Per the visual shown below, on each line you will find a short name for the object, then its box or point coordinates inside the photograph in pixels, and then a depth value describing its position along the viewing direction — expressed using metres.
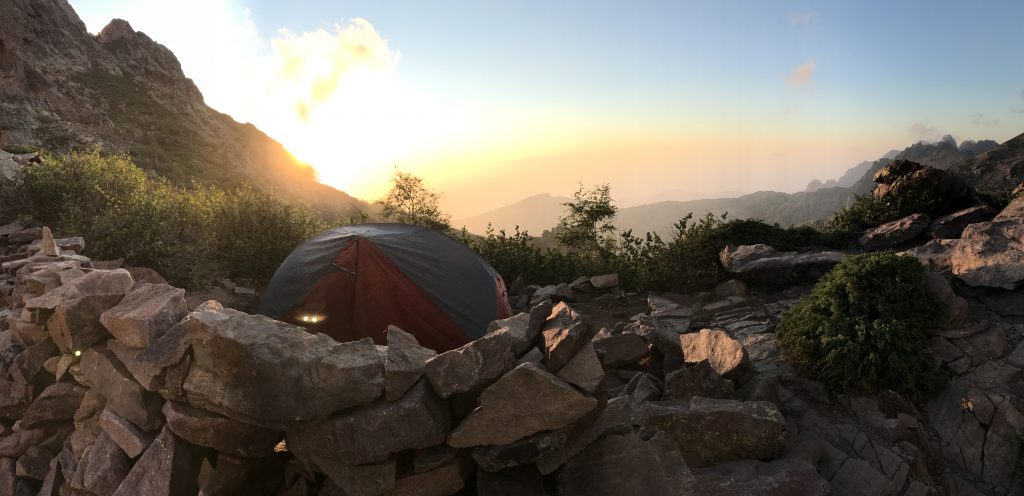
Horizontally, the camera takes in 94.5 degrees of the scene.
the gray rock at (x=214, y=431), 4.48
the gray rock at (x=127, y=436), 4.82
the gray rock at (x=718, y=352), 6.63
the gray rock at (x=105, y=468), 4.82
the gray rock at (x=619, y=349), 6.93
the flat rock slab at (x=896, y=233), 12.16
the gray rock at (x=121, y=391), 4.94
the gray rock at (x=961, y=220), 11.60
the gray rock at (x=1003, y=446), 5.93
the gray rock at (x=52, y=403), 5.84
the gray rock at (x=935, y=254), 8.86
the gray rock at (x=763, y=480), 4.69
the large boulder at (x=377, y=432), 4.31
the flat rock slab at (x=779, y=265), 11.46
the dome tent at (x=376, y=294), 9.27
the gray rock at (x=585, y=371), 4.61
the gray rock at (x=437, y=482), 4.46
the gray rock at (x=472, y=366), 4.57
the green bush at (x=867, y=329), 6.93
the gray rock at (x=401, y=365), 4.47
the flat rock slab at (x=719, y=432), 5.29
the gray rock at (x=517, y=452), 4.45
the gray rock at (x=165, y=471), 4.47
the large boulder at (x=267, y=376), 4.30
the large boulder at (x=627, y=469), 4.46
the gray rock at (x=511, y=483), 4.48
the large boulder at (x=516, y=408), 4.45
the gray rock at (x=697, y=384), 6.15
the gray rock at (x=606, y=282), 14.10
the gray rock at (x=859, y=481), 5.26
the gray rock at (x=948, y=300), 7.61
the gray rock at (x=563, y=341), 4.79
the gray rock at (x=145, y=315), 4.97
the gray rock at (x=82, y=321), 5.43
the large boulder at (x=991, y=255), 7.95
